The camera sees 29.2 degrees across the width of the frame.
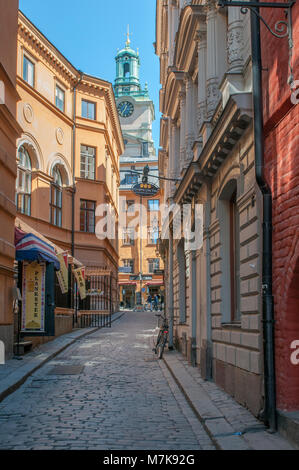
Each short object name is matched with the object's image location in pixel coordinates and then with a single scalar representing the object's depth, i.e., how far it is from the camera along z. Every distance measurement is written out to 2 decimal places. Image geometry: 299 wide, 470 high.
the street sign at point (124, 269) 63.92
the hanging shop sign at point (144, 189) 20.52
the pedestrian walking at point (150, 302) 53.33
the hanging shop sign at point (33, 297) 15.88
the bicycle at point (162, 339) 15.97
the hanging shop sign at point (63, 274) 20.29
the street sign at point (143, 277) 66.38
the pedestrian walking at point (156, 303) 52.34
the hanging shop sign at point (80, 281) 25.48
